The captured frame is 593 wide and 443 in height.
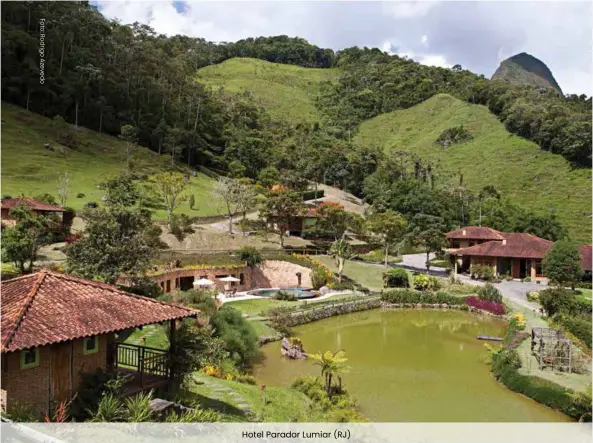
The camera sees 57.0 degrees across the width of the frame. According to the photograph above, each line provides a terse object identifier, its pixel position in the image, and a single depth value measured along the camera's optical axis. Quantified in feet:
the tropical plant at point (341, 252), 127.90
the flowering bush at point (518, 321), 85.52
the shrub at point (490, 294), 111.14
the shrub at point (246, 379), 61.36
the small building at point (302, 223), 169.19
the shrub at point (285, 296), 111.75
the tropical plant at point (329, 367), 58.29
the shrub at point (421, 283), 124.13
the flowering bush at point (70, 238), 120.08
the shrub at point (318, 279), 125.70
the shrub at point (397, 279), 129.29
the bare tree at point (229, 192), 163.73
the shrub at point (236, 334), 68.80
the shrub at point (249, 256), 125.18
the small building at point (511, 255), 143.02
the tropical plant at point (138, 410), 35.14
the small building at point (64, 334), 33.68
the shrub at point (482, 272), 141.28
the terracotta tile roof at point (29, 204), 118.93
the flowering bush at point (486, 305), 107.86
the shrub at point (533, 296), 113.09
